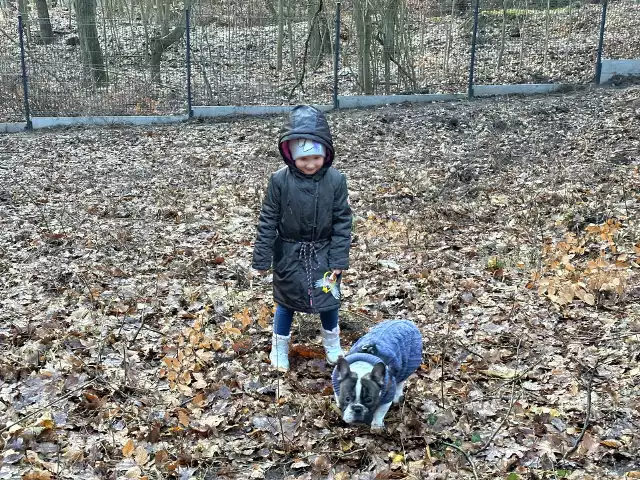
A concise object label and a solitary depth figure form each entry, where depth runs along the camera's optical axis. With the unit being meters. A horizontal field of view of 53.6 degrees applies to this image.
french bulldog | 3.56
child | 4.04
